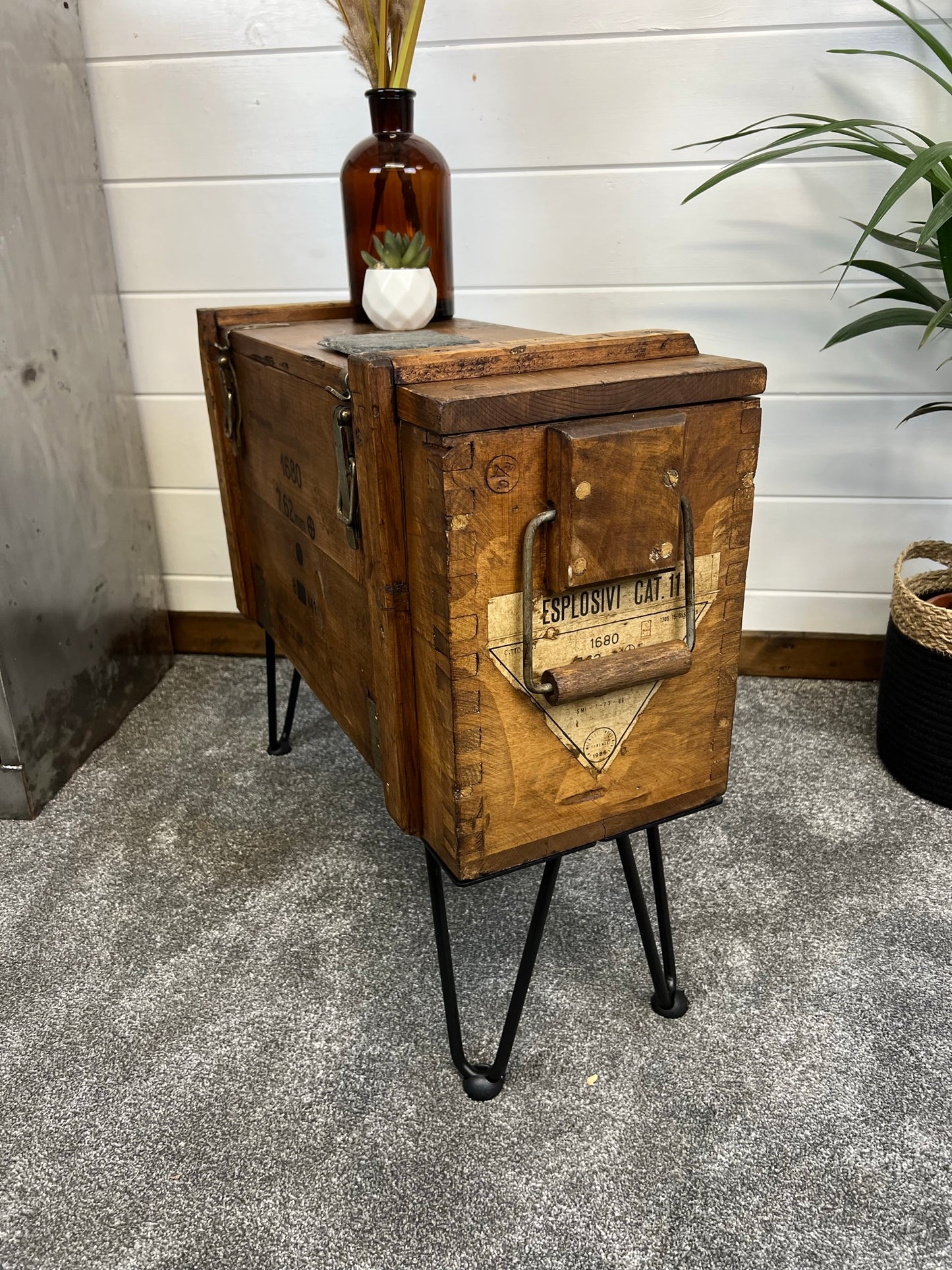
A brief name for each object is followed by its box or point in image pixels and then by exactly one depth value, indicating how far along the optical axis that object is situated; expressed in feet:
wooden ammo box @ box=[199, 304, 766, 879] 2.63
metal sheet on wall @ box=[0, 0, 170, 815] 5.20
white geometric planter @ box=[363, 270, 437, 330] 4.09
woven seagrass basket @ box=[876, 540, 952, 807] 5.03
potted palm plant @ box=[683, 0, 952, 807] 4.51
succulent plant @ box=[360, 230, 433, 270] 4.14
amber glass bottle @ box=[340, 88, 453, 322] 4.30
